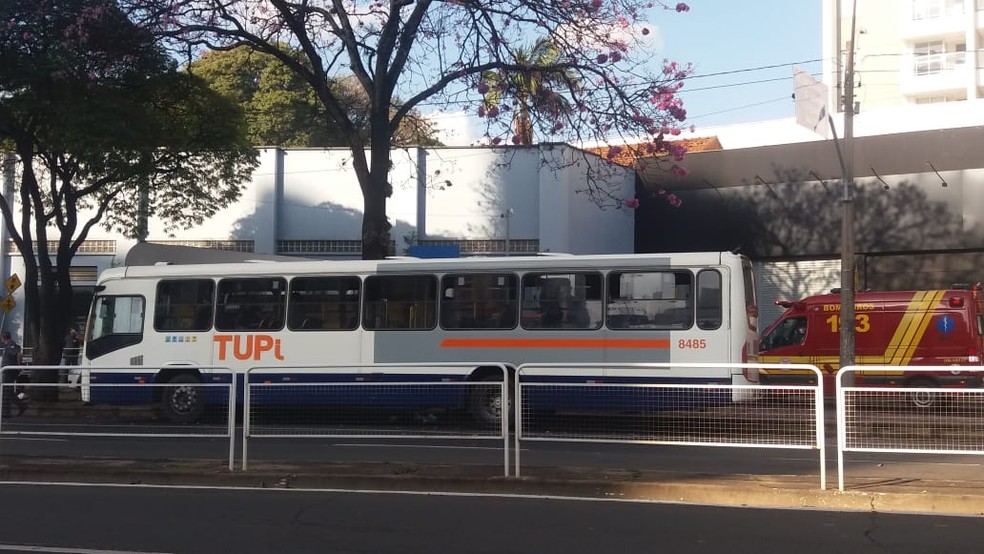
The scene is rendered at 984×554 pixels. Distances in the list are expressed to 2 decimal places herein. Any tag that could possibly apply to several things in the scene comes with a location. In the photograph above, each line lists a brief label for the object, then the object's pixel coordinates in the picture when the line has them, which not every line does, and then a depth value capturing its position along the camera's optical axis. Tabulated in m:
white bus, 15.84
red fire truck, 19.47
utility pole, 18.50
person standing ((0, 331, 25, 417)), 12.05
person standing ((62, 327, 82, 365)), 26.27
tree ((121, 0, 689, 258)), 17.83
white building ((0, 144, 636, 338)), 30.38
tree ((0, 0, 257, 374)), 18.77
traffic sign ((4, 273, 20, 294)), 24.20
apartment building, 50.19
